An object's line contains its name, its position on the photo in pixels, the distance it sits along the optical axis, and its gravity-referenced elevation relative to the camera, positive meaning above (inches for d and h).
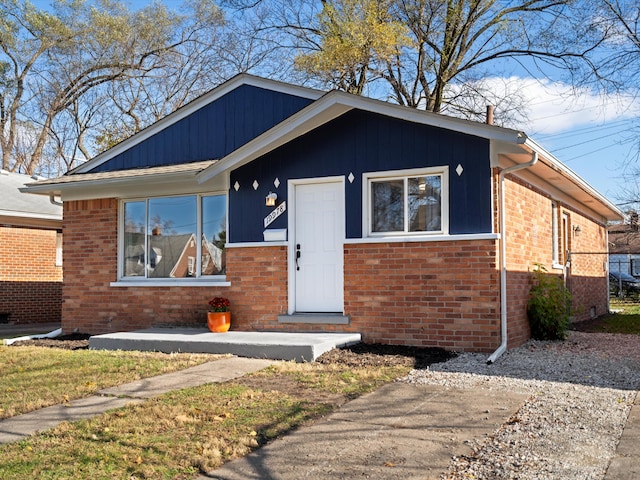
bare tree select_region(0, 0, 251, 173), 1123.9 +394.4
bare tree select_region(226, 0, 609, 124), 823.1 +310.3
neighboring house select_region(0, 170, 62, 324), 666.8 +19.9
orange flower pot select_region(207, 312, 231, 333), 404.2 -28.2
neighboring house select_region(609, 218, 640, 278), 1612.9 +75.2
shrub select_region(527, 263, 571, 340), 406.0 -21.7
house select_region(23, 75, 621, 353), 350.9 +37.4
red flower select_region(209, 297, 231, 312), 405.7 -17.5
